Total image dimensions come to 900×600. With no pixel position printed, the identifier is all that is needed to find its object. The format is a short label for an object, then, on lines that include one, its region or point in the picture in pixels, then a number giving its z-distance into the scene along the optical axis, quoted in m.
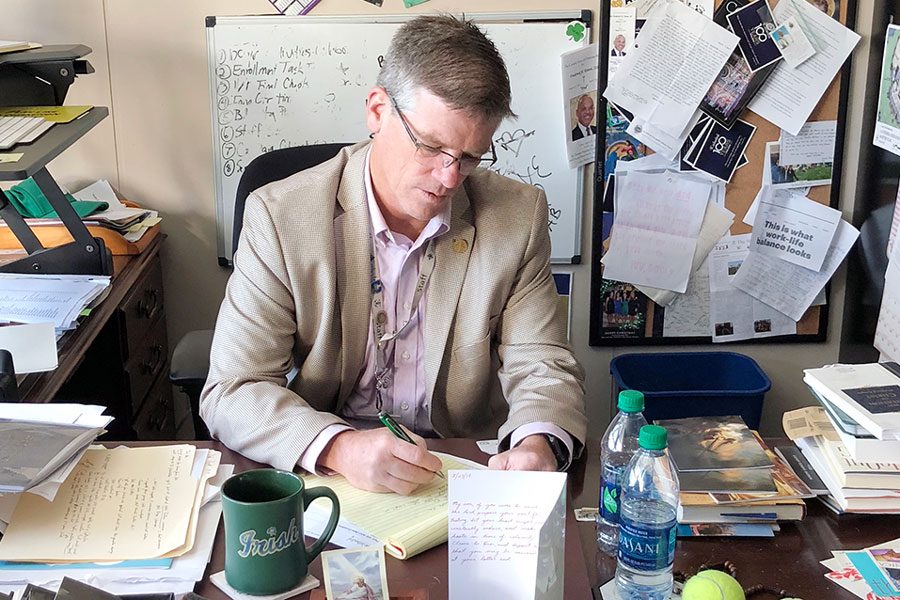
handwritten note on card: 0.92
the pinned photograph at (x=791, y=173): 2.65
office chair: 1.80
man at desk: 1.40
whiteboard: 2.48
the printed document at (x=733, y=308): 2.72
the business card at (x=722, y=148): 2.62
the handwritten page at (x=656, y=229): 2.65
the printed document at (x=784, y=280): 2.74
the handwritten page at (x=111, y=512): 1.08
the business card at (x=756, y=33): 2.53
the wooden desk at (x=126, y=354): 1.91
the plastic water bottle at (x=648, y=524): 1.01
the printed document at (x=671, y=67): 2.53
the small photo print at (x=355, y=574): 0.98
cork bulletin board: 2.58
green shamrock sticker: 2.50
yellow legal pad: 1.10
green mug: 0.97
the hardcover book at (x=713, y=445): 1.27
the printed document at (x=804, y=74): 2.55
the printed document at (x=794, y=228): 2.70
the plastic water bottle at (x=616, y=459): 1.13
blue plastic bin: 2.71
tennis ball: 0.97
